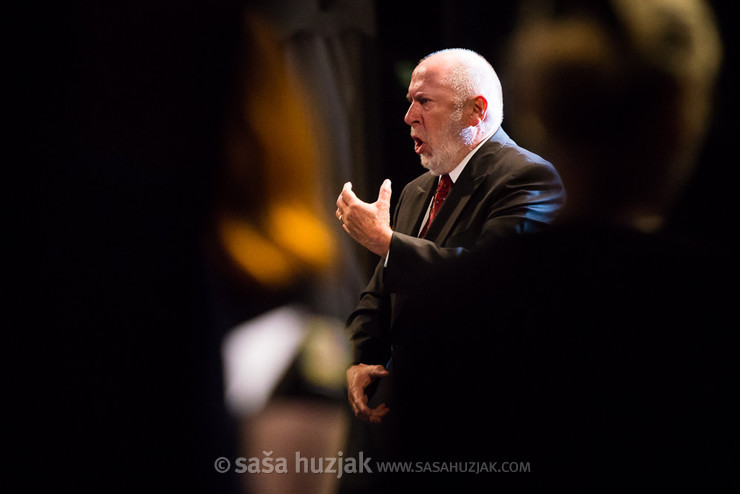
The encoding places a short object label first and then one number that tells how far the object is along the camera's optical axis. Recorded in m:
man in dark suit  4.50
